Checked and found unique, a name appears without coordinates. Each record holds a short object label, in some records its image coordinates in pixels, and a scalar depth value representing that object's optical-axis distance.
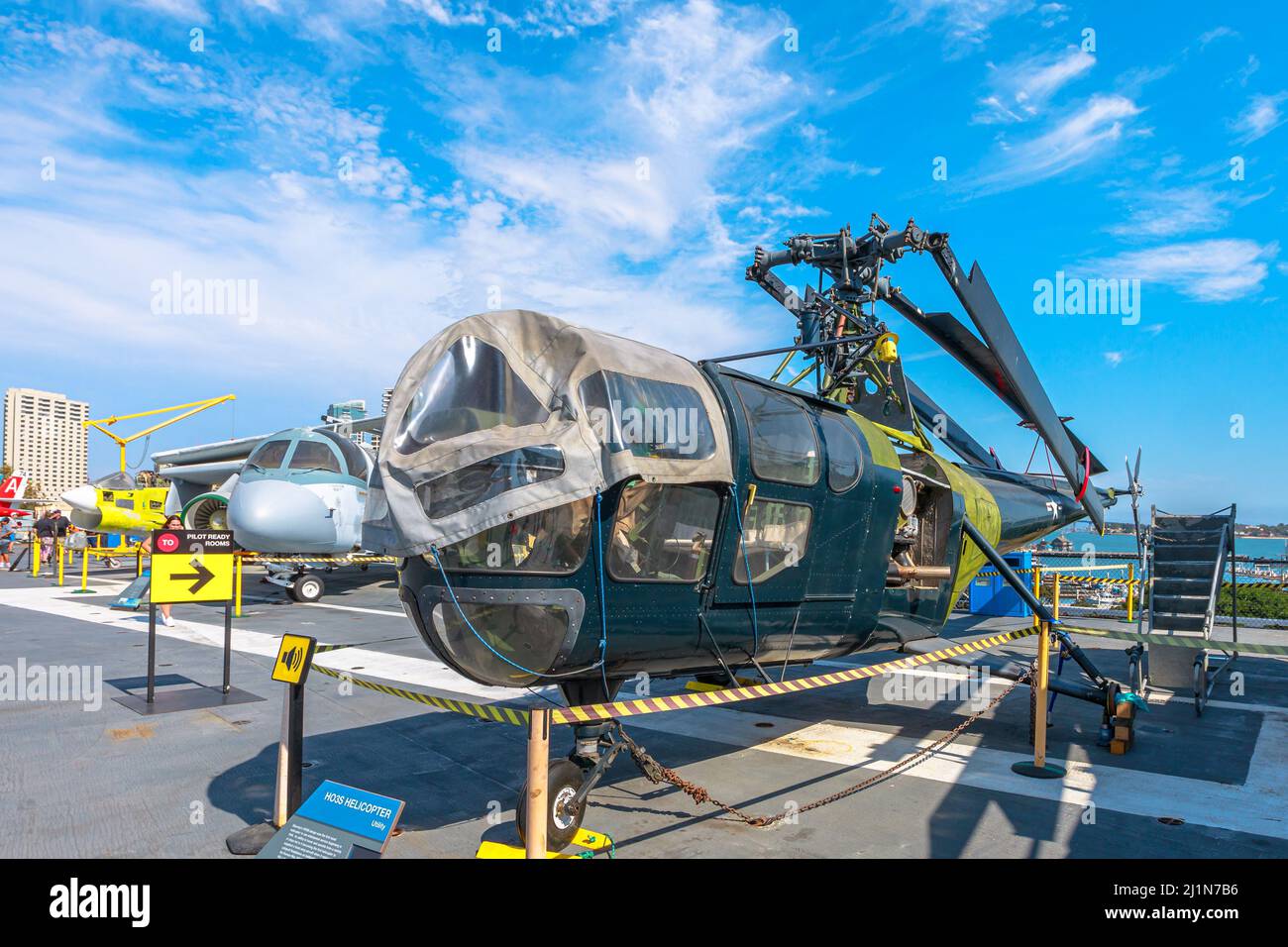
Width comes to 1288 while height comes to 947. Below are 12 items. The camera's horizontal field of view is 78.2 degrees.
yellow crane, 31.78
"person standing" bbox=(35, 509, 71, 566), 31.75
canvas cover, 4.29
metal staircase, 9.91
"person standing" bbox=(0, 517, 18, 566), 35.31
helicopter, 4.42
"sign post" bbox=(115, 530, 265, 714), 8.73
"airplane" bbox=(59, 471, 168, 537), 24.75
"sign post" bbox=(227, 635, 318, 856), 5.31
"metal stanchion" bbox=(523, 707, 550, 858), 4.11
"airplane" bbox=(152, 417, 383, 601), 16.08
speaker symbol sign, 5.44
